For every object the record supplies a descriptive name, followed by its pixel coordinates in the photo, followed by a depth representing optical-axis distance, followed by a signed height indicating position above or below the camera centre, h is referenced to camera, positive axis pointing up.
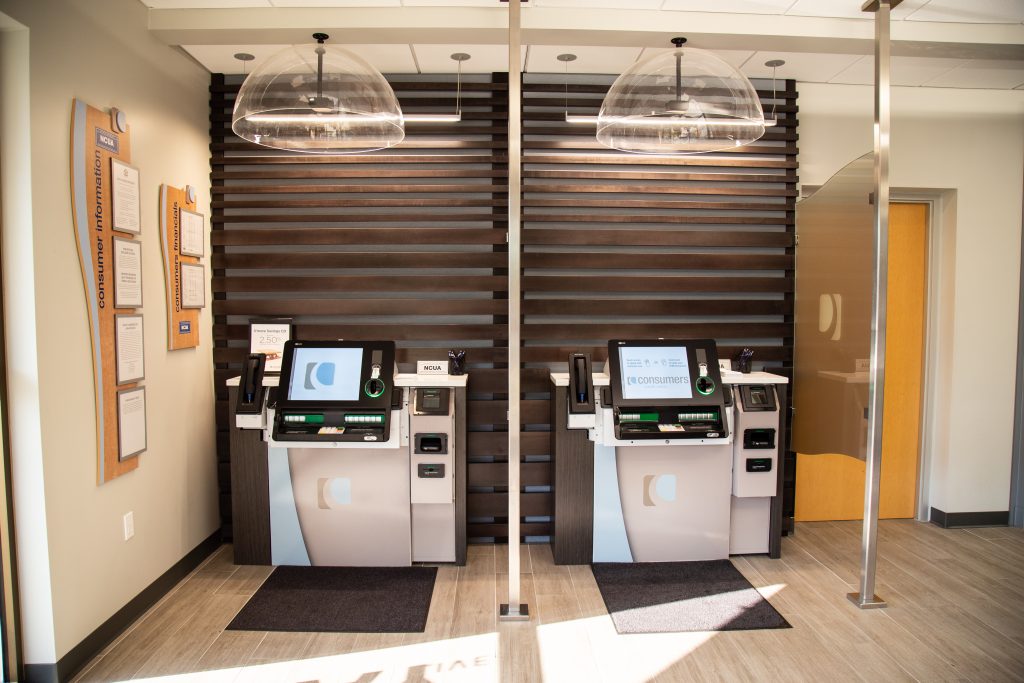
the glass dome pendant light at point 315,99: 2.60 +0.84
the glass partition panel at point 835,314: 3.92 -0.04
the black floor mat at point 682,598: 3.38 -1.63
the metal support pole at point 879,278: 3.39 +0.16
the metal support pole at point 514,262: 3.14 +0.22
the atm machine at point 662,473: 4.13 -1.05
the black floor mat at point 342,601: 3.38 -1.63
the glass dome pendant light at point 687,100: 2.68 +0.87
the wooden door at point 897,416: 5.02 -0.84
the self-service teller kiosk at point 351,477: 3.97 -1.05
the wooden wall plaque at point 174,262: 3.84 +0.28
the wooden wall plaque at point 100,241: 3.03 +0.32
